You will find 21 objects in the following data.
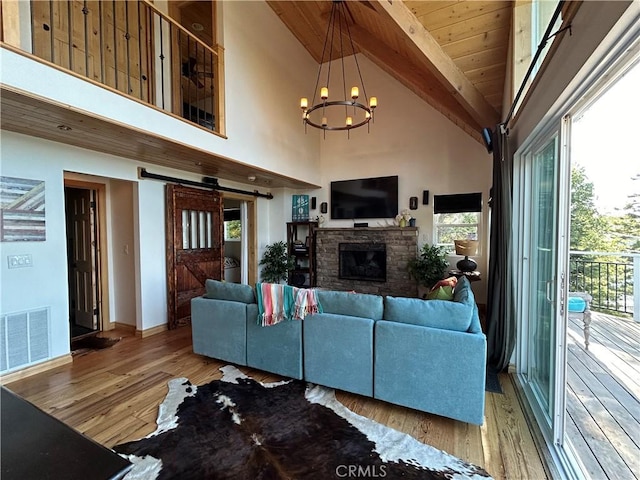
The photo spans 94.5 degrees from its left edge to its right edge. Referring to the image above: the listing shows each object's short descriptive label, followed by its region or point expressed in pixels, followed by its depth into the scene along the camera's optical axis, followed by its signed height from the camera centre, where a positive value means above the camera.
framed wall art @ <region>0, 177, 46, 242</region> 2.77 +0.25
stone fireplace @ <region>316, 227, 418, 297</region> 5.69 -0.53
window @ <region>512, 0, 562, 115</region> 2.40 +1.66
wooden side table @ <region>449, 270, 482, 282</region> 4.24 -0.63
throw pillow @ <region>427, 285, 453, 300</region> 2.54 -0.54
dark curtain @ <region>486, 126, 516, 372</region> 2.77 -0.35
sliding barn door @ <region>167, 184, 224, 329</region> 4.34 -0.17
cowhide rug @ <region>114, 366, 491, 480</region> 1.69 -1.35
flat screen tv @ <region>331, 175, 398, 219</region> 5.96 +0.73
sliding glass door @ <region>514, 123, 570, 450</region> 1.86 -0.33
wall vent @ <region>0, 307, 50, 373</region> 2.76 -1.00
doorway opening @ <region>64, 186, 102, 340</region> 4.18 -0.31
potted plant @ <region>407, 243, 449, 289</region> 5.23 -0.60
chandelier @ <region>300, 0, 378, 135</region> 5.12 +3.43
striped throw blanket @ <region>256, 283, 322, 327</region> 2.57 -0.62
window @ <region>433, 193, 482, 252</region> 5.27 +0.26
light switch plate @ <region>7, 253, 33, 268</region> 2.83 -0.24
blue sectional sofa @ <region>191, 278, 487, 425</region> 2.06 -0.92
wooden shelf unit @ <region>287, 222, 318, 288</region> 6.52 -0.46
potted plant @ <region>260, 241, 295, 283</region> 6.19 -0.63
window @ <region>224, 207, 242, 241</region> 7.28 +0.25
